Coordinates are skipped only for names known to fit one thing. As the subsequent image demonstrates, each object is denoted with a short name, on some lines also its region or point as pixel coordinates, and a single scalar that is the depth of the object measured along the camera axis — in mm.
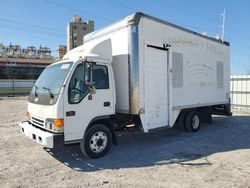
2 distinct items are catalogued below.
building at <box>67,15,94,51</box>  35500
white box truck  4421
